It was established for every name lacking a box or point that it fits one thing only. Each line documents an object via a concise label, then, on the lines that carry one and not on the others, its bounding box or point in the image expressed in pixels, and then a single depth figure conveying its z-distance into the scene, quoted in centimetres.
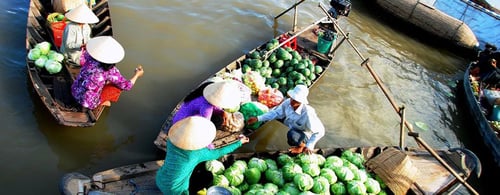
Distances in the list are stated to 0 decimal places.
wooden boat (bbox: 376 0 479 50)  1073
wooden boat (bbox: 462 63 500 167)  731
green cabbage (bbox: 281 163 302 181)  483
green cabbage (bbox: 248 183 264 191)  462
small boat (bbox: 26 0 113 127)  545
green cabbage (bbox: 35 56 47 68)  596
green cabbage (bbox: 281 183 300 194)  461
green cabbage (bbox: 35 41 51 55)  618
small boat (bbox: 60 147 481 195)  443
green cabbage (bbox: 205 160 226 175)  473
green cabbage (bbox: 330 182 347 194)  481
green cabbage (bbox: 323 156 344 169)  513
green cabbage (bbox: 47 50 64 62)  610
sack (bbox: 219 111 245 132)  570
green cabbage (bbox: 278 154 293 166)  512
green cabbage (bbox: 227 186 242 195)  447
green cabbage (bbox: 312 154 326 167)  523
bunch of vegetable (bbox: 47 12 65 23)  684
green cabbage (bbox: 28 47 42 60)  601
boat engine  908
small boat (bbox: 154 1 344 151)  580
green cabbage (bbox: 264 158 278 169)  502
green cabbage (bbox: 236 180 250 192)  473
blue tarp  1152
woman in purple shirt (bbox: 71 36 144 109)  520
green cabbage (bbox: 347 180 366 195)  474
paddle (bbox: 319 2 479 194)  442
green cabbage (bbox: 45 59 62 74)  593
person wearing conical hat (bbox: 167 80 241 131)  484
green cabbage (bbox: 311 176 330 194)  467
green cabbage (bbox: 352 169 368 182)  499
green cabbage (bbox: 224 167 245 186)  468
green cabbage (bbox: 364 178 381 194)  493
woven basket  481
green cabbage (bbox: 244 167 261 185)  479
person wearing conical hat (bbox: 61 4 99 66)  598
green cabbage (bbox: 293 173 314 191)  461
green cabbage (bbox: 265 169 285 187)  479
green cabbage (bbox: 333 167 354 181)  494
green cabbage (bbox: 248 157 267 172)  495
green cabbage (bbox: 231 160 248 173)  486
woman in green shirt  367
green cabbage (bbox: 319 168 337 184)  488
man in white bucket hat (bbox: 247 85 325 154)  513
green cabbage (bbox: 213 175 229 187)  457
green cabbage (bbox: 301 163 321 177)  490
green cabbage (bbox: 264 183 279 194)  457
